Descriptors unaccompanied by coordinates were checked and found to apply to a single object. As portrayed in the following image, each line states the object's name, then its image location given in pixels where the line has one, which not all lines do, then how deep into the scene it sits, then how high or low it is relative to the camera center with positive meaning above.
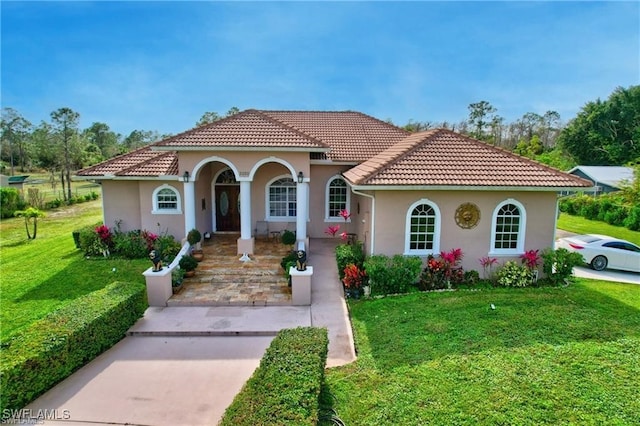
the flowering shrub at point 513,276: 12.86 -3.25
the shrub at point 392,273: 12.16 -3.02
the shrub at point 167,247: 14.54 -2.76
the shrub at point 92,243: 16.31 -2.85
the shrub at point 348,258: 13.47 -2.82
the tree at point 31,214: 21.19 -2.13
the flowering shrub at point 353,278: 12.17 -3.21
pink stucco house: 12.82 -0.33
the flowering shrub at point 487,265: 13.17 -2.96
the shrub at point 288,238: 15.21 -2.38
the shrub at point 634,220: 26.58 -2.64
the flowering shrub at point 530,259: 12.93 -2.68
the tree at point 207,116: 56.66 +9.66
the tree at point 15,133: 55.97 +7.01
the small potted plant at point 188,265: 13.17 -3.04
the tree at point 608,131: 51.34 +7.49
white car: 16.31 -3.13
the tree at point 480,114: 64.25 +11.77
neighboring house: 37.88 +0.86
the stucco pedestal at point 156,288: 11.66 -3.43
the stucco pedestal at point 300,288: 11.69 -3.39
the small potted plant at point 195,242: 14.33 -2.47
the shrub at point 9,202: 29.80 -2.02
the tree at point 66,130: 37.88 +5.03
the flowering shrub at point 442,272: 12.62 -3.13
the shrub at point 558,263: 12.92 -2.82
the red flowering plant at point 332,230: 16.06 -2.15
